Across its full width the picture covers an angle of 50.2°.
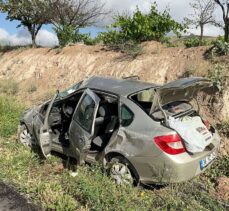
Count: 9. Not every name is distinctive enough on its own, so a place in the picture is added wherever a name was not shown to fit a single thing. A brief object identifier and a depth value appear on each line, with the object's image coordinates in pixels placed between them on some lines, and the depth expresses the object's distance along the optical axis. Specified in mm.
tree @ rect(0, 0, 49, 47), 11949
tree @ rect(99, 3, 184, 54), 8284
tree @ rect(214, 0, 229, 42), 7096
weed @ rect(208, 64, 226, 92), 5667
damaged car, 3705
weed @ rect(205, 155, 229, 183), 4350
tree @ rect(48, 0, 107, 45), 11986
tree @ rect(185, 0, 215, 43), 9748
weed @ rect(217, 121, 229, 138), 5223
